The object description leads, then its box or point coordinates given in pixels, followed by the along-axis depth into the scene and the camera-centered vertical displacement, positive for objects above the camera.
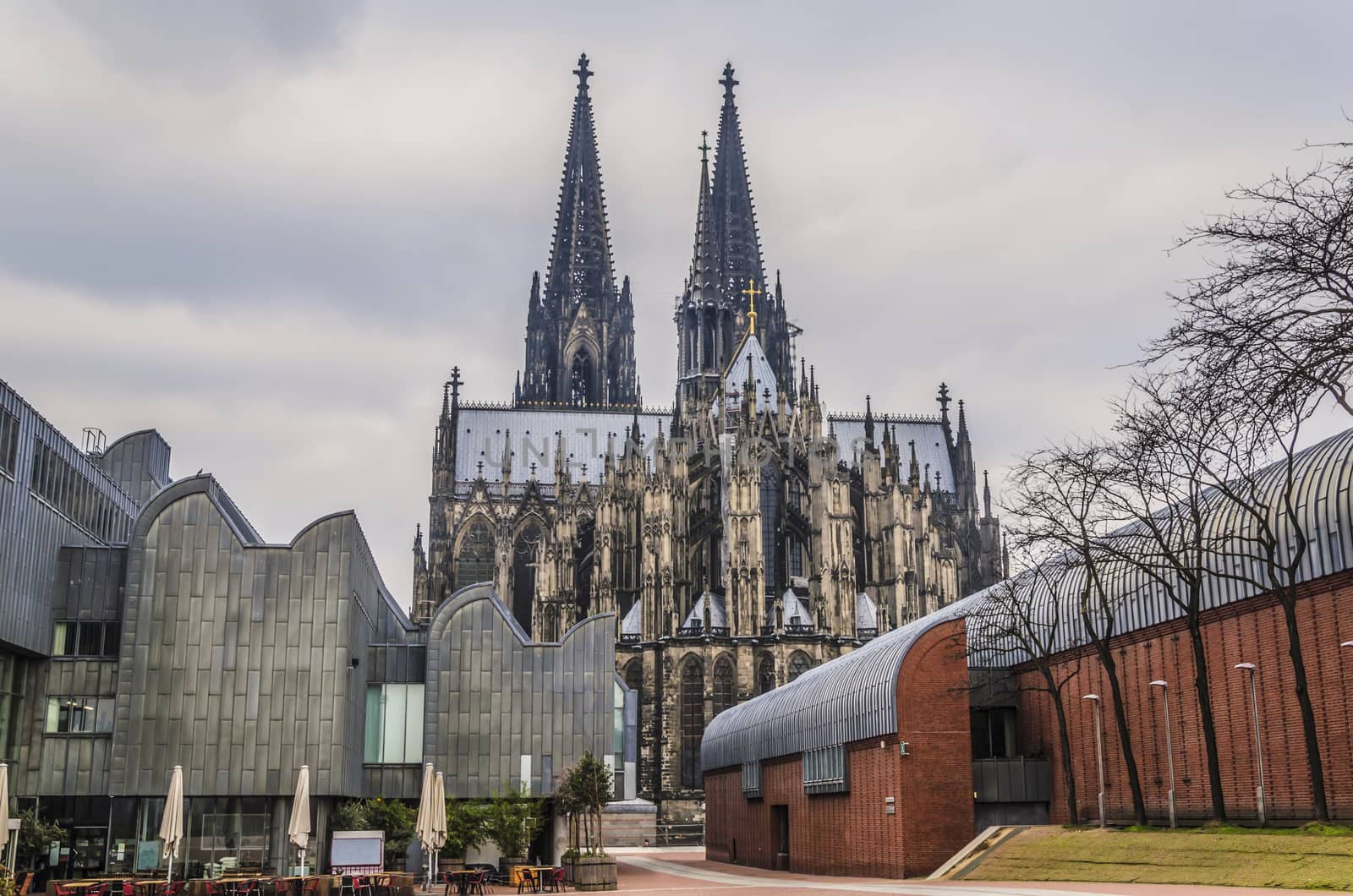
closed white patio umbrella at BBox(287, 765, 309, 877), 32.94 -0.14
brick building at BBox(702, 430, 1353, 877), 30.73 +2.37
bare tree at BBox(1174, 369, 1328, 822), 19.20 +5.42
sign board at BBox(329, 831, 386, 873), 34.31 -0.95
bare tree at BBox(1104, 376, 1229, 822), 29.31 +6.62
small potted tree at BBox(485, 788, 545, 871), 39.72 -0.44
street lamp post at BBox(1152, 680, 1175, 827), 35.96 +2.55
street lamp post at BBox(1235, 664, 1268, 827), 31.56 +0.94
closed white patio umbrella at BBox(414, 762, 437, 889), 34.72 -0.22
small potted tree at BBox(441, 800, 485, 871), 39.38 -0.50
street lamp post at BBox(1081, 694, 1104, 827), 38.50 +1.43
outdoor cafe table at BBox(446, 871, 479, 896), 33.81 -1.60
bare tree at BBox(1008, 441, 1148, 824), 33.69 +6.69
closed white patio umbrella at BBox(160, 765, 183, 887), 31.61 -0.22
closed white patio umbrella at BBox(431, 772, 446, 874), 34.81 -0.20
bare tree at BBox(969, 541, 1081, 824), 38.06 +5.04
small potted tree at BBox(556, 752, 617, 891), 36.31 -0.06
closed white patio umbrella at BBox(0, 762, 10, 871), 27.97 +0.22
